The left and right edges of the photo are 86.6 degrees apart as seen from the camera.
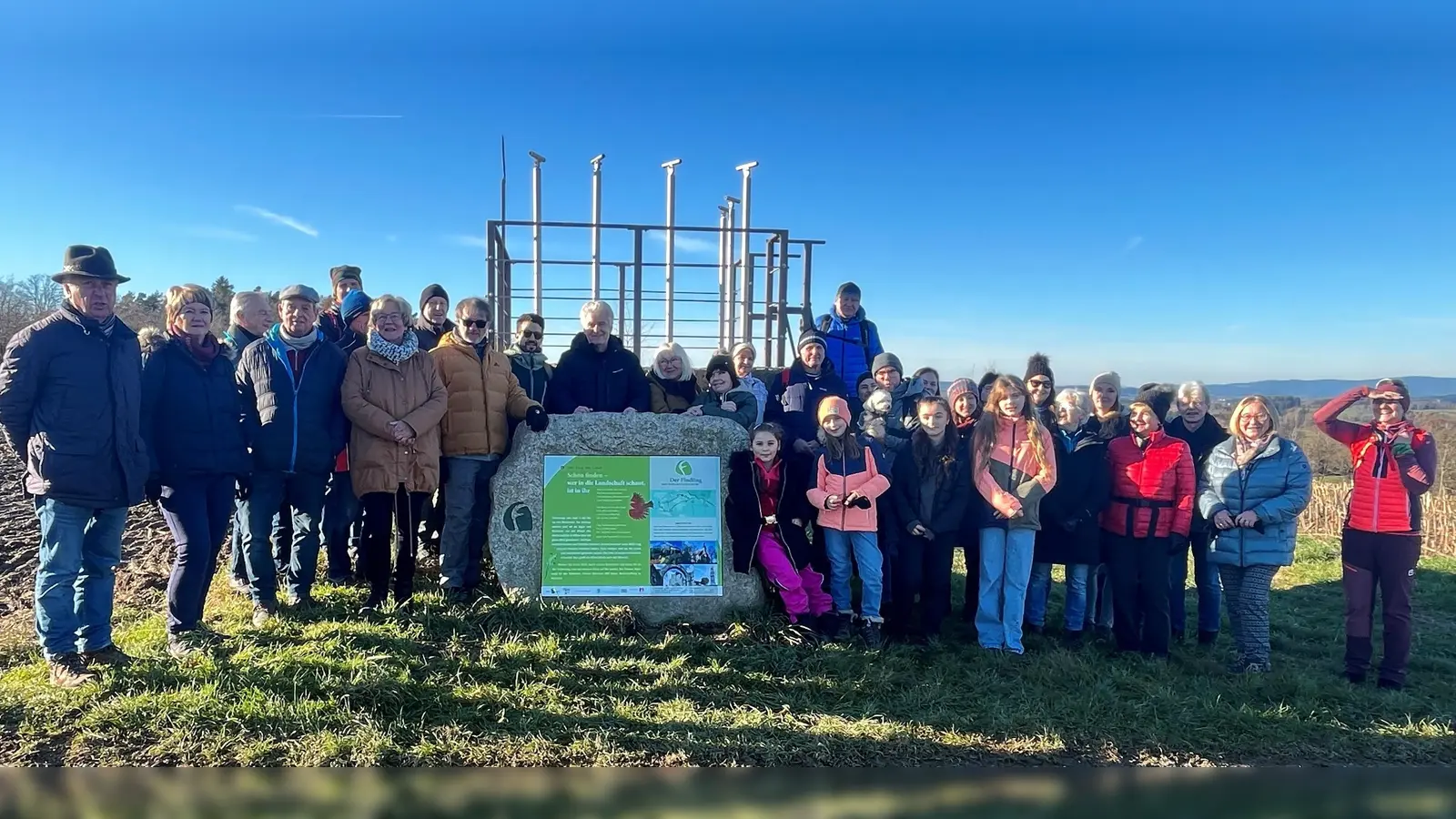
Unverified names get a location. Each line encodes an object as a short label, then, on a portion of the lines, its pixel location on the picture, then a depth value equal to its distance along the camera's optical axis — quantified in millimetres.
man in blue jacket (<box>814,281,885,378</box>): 7156
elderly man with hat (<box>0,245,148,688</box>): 4121
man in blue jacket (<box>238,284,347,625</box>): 4848
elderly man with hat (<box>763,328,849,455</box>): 6105
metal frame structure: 9727
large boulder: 5676
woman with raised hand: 5031
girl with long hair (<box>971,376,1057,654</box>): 5383
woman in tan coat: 5051
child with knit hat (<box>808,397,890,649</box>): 5418
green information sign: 5719
